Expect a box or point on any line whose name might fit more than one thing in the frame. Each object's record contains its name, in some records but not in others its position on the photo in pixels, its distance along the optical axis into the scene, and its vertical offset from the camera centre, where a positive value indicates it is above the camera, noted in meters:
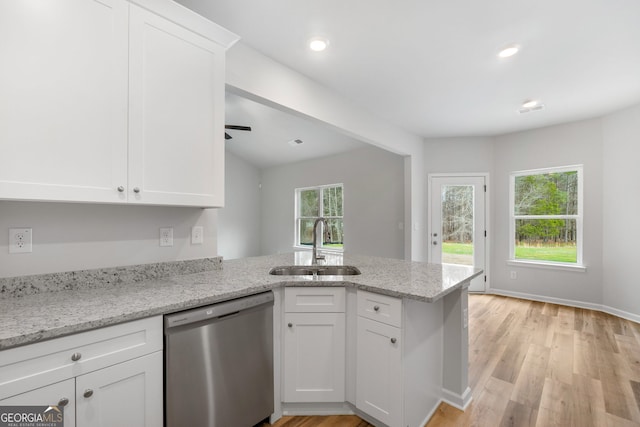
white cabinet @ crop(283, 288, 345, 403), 1.76 -0.79
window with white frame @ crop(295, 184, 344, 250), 5.79 +0.11
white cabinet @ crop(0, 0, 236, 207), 1.18 +0.55
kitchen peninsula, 1.16 -0.40
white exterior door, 4.77 -0.12
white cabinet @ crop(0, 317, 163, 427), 0.95 -0.60
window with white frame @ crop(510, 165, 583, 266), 4.12 -0.01
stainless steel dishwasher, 1.28 -0.75
